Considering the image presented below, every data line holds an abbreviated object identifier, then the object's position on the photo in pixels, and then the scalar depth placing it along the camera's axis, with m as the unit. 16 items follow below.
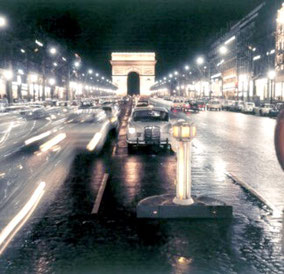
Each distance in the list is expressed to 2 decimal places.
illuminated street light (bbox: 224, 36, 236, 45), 118.79
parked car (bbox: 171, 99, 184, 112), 64.15
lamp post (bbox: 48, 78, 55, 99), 109.20
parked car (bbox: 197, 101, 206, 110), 67.69
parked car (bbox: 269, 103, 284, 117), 45.84
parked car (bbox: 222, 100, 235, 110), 65.31
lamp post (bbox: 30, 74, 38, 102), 102.41
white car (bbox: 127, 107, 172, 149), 17.88
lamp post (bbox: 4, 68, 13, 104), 55.45
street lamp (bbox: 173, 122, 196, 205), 8.33
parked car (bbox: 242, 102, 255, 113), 55.69
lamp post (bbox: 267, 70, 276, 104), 56.03
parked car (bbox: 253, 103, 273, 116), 48.81
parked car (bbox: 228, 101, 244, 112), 59.55
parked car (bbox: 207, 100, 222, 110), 64.62
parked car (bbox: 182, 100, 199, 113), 59.85
